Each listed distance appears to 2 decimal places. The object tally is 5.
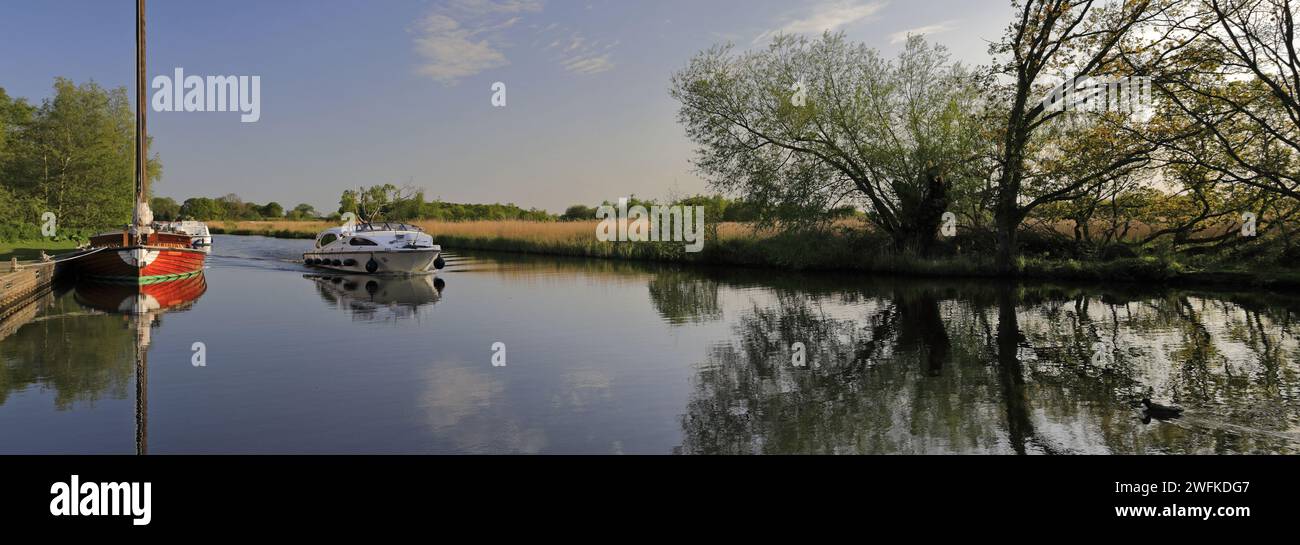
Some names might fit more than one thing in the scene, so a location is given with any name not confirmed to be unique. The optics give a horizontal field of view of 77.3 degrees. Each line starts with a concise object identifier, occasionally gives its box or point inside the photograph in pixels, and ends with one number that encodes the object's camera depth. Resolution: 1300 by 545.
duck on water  7.11
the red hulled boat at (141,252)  22.84
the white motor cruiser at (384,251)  28.69
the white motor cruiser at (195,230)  33.56
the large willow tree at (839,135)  26.80
